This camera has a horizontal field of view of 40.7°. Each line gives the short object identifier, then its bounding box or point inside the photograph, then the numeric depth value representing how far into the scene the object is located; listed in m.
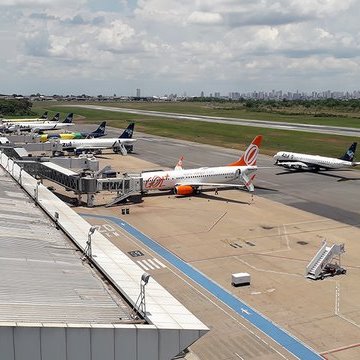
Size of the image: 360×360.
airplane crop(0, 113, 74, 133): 162.07
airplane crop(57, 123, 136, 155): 114.00
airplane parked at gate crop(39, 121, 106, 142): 132.45
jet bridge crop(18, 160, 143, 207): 62.00
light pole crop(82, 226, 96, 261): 26.68
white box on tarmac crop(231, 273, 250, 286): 38.25
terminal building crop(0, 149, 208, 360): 16.62
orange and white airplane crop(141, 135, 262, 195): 69.31
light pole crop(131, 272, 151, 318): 19.66
